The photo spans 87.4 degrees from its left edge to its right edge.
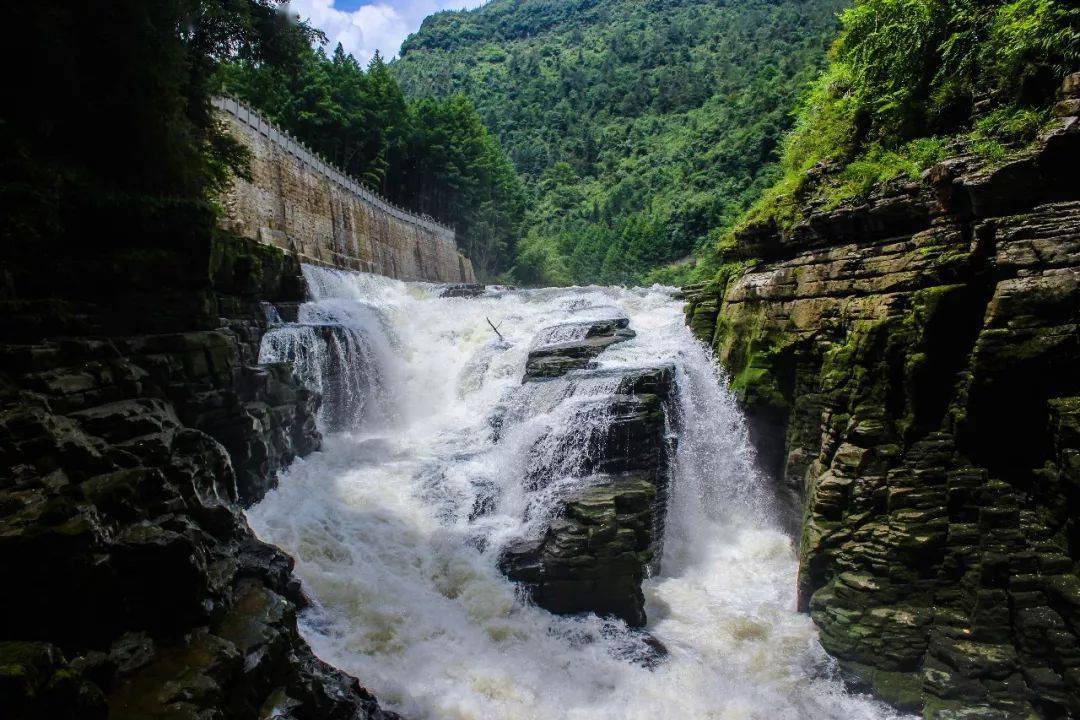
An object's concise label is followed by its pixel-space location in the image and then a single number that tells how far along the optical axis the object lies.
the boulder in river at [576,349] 14.89
